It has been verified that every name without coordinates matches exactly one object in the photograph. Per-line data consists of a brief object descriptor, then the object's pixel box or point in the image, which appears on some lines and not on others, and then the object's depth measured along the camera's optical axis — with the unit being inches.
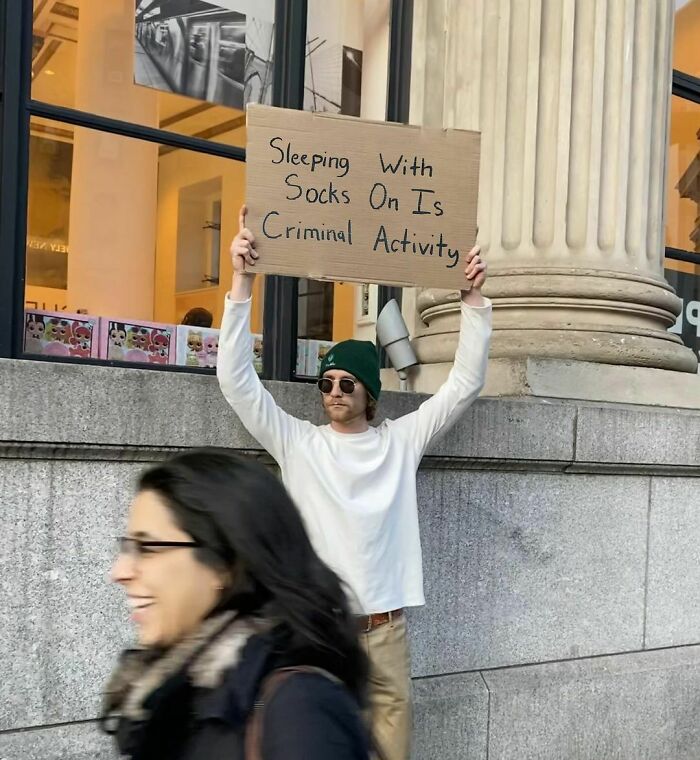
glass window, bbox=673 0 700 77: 289.4
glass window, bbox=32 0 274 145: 190.5
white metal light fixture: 204.2
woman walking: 47.8
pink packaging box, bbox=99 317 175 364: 192.1
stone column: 214.7
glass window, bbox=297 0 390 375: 225.0
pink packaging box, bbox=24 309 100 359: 178.1
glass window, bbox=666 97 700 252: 303.6
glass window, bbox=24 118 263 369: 185.5
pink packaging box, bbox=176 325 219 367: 200.8
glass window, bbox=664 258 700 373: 292.8
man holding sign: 133.3
